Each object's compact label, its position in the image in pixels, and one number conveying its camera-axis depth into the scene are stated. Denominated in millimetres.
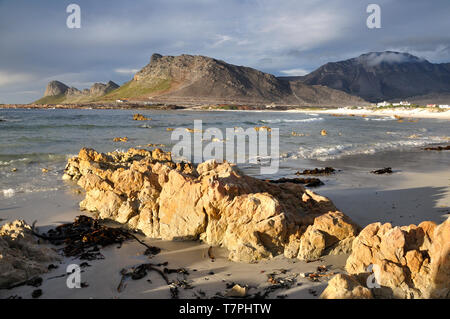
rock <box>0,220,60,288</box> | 3760
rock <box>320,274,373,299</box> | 2953
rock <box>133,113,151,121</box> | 45938
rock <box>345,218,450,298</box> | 3232
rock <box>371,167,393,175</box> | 10609
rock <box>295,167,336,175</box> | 10680
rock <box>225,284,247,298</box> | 3543
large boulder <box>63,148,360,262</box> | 4488
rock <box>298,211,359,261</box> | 4398
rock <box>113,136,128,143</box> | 20859
